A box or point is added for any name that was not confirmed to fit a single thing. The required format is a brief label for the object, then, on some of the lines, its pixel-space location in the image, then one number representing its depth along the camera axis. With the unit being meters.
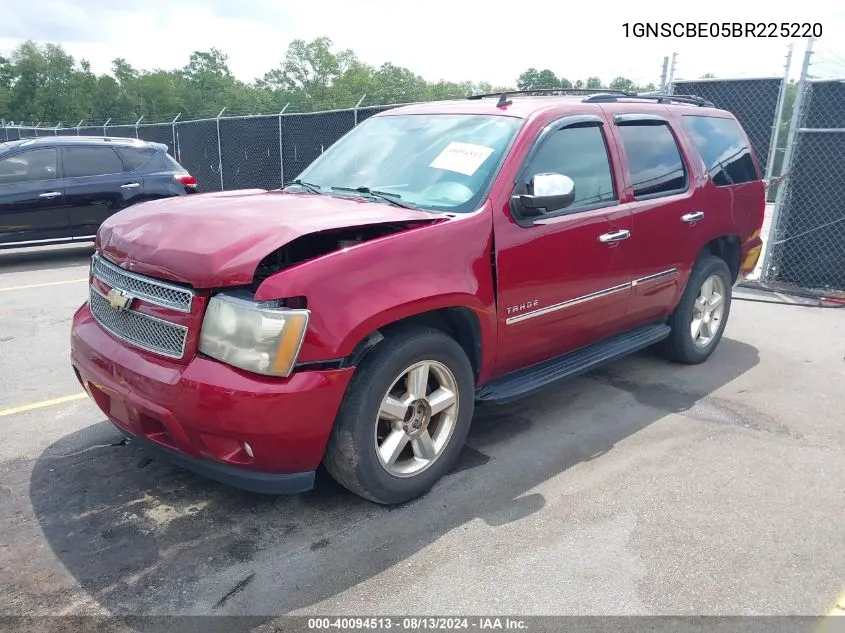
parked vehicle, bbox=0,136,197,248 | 9.08
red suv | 2.71
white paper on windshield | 3.62
